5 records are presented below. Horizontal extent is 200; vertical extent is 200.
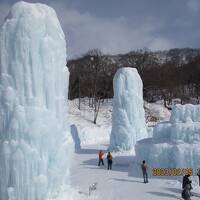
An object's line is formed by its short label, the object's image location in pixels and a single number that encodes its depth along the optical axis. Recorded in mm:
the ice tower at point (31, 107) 12125
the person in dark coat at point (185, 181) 13309
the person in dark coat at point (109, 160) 20172
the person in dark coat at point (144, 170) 16469
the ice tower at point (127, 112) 27641
